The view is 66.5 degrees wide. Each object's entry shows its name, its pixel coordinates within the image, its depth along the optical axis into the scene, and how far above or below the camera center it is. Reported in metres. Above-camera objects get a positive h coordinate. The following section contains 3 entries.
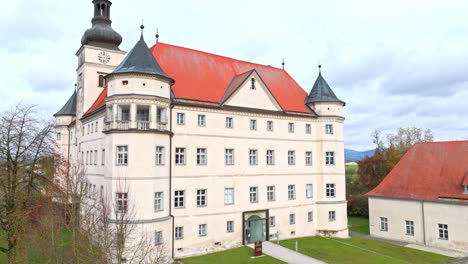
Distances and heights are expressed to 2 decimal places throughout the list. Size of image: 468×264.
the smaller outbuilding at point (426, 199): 28.19 -3.01
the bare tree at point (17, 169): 19.34 -0.17
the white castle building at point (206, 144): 22.38 +1.55
